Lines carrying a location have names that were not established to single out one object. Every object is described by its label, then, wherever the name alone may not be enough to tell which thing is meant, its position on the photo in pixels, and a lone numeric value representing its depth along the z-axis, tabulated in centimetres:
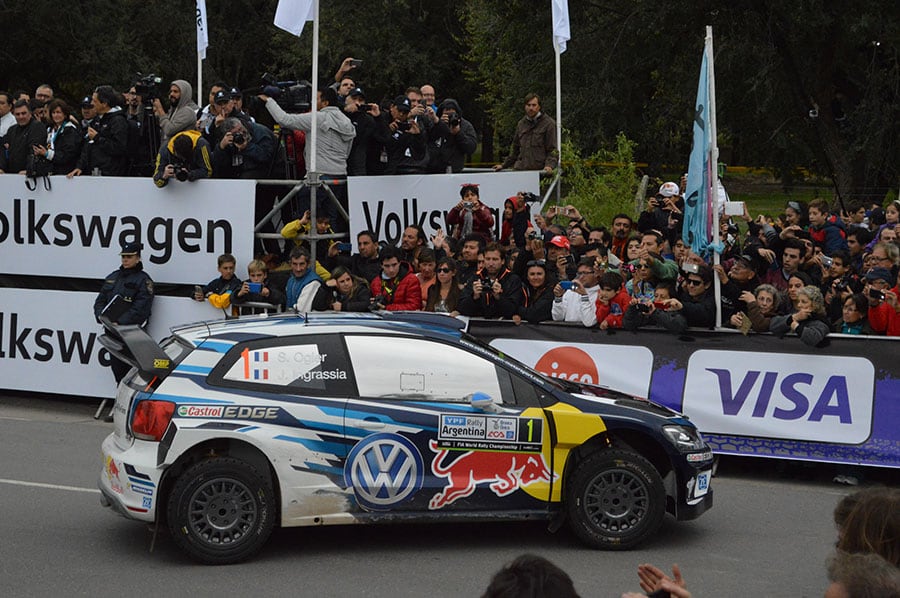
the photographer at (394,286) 1280
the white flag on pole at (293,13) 1385
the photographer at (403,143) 1466
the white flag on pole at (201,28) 1803
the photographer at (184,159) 1371
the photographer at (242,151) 1394
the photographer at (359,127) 1438
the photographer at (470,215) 1422
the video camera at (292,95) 1449
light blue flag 1199
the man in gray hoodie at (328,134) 1387
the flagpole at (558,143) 1541
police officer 1361
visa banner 1105
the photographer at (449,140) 1534
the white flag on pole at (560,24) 1667
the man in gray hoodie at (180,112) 1467
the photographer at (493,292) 1223
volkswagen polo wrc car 855
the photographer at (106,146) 1457
